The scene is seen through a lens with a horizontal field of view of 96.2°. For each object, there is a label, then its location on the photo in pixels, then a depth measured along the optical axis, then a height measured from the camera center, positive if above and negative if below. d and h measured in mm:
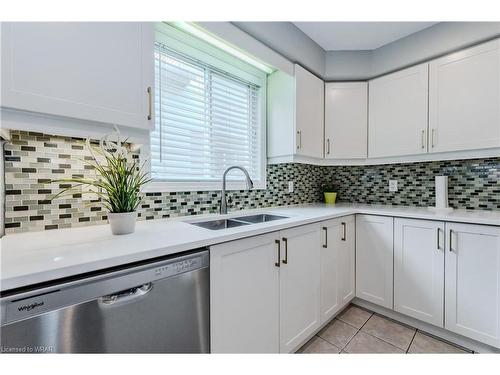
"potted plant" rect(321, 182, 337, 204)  2678 -84
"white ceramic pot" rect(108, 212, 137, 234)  1027 -171
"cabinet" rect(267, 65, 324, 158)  2029 +678
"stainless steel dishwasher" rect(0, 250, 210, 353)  629 -422
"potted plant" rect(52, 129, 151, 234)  1033 -35
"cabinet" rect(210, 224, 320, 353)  1064 -597
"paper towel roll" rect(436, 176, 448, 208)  1999 -48
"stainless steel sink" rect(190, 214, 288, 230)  1547 -269
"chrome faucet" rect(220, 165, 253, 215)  1695 -115
